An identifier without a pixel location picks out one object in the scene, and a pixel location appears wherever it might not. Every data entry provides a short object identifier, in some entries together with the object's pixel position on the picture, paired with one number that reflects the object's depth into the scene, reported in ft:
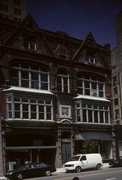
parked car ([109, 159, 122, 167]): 122.68
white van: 109.60
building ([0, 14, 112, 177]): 124.47
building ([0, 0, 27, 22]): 303.89
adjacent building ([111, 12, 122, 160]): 235.81
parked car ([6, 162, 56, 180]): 96.48
